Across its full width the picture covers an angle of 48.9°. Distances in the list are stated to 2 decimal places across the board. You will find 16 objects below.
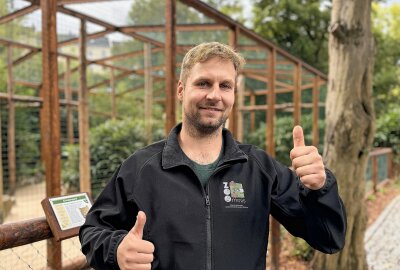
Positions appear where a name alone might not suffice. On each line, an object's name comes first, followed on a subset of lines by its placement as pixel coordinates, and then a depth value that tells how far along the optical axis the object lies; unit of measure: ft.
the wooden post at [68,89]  26.17
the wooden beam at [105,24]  15.91
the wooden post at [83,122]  17.37
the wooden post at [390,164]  36.34
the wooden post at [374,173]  30.53
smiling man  4.90
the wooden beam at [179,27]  16.12
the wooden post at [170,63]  10.52
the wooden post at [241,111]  36.55
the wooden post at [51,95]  8.09
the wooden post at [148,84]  21.91
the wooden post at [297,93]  21.52
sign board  5.52
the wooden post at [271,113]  14.39
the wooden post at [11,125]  21.84
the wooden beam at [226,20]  11.53
